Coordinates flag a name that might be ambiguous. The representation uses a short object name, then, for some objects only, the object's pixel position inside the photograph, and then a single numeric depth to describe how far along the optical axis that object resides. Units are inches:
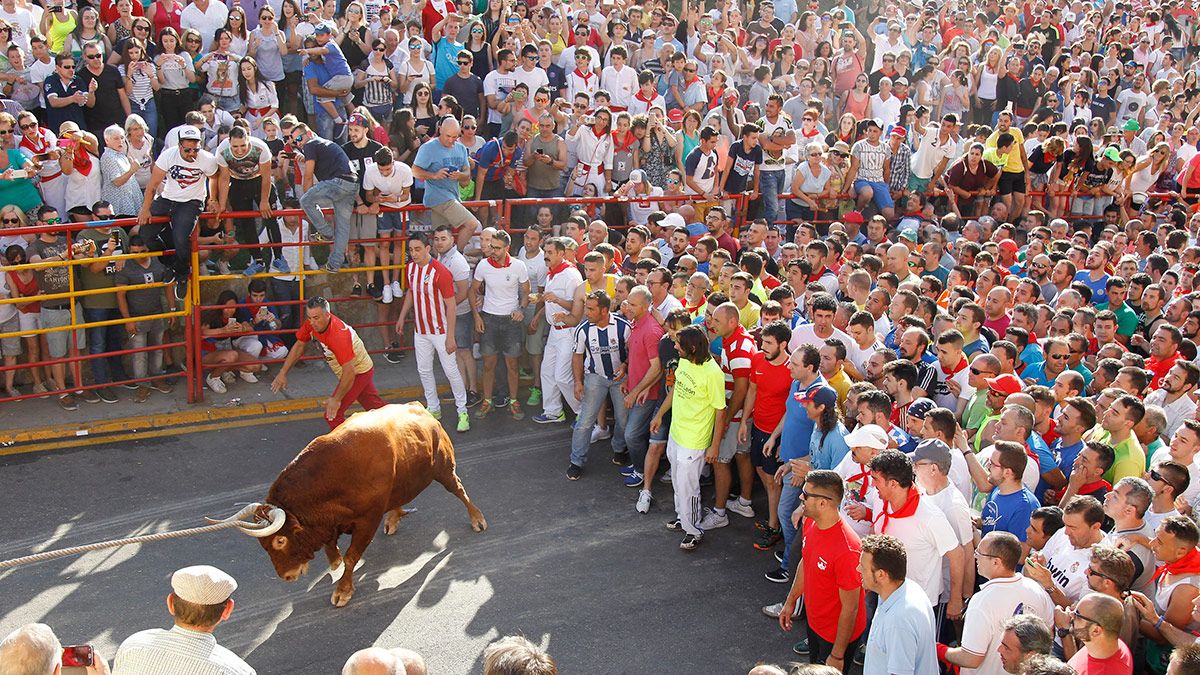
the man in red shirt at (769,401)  362.6
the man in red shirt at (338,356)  396.8
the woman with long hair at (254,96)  555.8
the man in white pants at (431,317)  448.1
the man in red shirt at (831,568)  271.6
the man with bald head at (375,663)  191.6
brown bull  319.3
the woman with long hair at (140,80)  535.8
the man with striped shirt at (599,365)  416.5
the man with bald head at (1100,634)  219.6
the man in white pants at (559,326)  450.9
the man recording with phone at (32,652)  192.9
